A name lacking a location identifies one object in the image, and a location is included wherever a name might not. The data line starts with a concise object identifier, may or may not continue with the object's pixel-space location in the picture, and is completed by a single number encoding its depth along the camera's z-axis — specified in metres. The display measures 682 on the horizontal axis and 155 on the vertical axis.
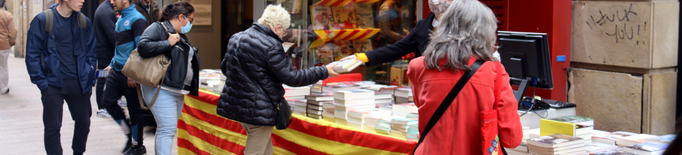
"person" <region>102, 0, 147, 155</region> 4.84
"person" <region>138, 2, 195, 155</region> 3.99
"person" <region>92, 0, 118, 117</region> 5.23
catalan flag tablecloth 3.08
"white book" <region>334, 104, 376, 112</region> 3.33
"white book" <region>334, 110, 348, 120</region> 3.34
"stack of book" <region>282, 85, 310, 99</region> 3.85
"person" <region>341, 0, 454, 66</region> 3.32
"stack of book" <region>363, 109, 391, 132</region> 3.14
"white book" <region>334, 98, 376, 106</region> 3.33
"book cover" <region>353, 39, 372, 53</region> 6.16
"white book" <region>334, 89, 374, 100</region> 3.34
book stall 2.67
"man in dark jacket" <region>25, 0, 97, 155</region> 3.91
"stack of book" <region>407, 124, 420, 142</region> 2.81
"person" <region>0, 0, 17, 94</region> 9.32
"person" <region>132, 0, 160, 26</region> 5.45
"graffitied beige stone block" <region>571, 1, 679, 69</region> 4.27
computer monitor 3.10
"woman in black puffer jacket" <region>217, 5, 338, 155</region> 3.18
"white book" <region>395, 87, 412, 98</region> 3.51
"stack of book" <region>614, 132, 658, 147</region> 2.75
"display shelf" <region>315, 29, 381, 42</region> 5.87
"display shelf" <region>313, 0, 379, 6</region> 5.82
